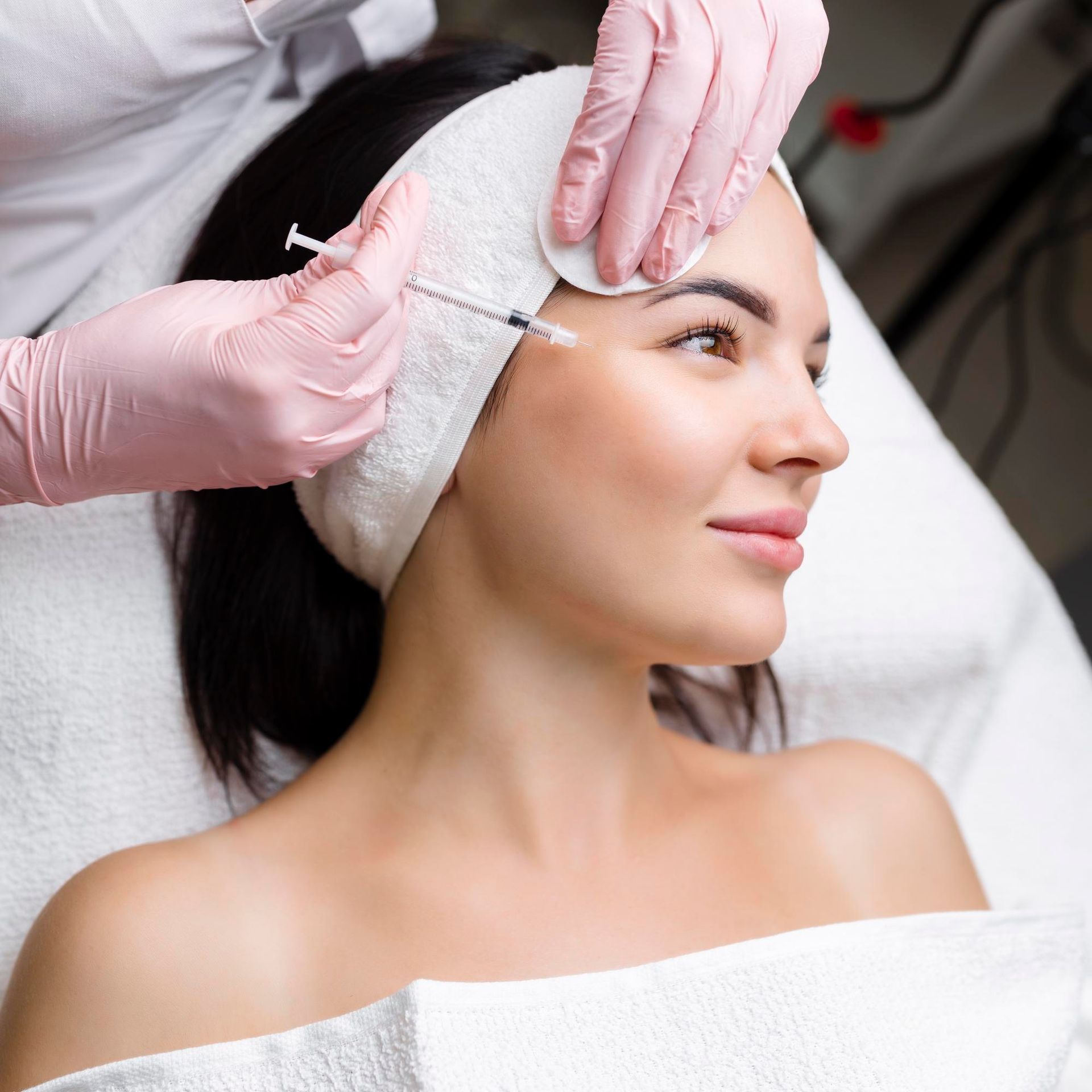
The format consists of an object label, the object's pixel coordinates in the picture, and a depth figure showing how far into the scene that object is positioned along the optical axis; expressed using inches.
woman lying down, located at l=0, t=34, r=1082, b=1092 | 38.4
